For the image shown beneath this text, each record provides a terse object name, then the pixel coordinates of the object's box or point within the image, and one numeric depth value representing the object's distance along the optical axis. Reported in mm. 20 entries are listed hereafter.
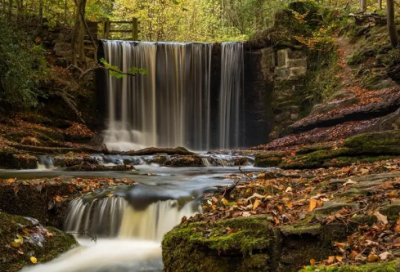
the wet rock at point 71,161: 10570
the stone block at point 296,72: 19297
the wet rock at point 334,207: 3442
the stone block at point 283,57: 19472
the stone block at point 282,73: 19391
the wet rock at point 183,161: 11984
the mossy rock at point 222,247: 3156
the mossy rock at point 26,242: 4340
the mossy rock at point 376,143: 8180
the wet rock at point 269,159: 11259
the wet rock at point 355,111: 12805
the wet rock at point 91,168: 9870
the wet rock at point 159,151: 13531
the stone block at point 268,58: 19938
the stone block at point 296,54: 19438
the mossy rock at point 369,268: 2109
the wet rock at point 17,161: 9766
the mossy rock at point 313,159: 8898
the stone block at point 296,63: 19328
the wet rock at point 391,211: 2988
